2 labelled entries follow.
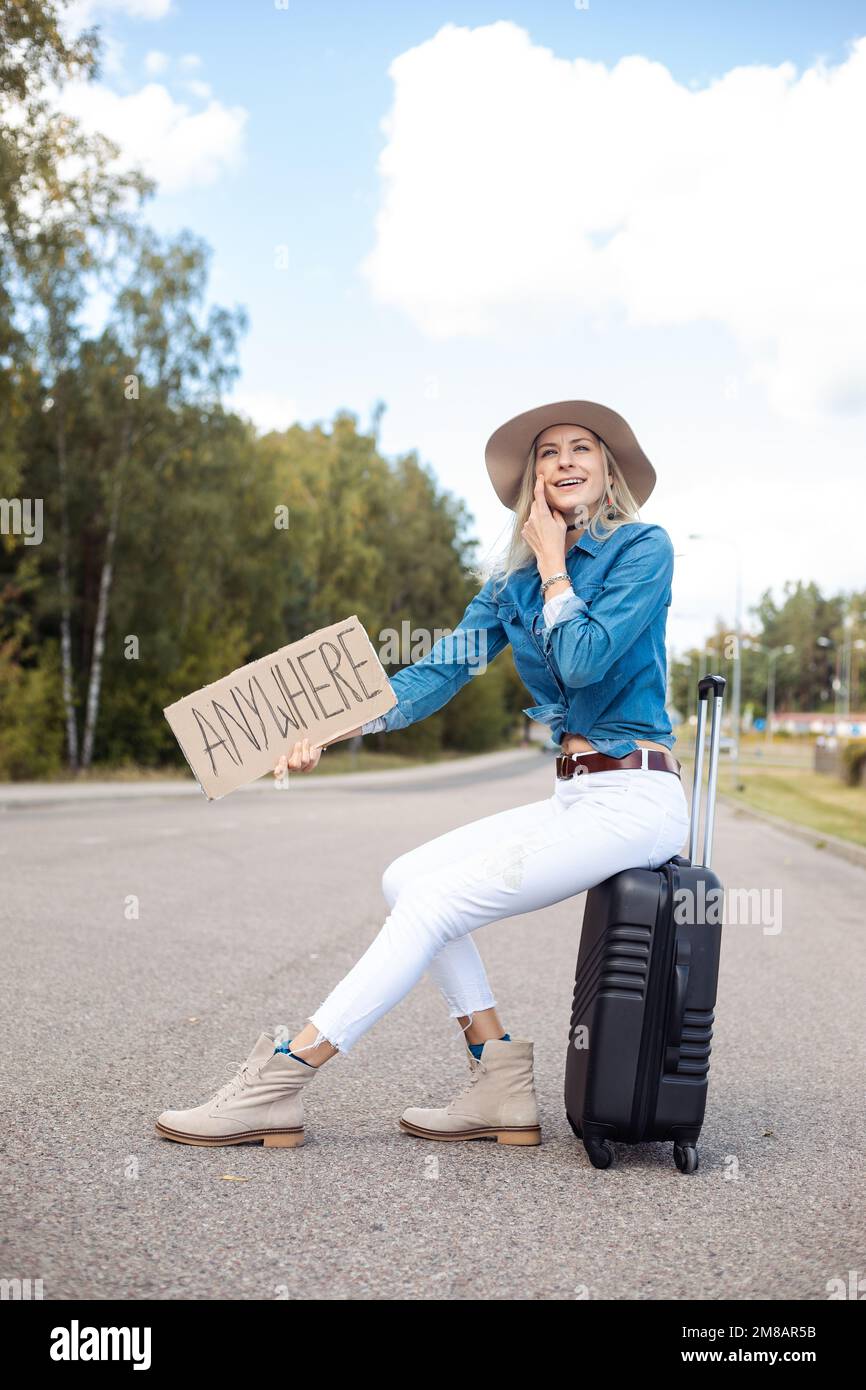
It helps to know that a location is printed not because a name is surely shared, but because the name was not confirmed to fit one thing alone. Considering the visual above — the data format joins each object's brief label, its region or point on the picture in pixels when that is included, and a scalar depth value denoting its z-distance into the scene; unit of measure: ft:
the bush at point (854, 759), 106.42
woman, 11.42
